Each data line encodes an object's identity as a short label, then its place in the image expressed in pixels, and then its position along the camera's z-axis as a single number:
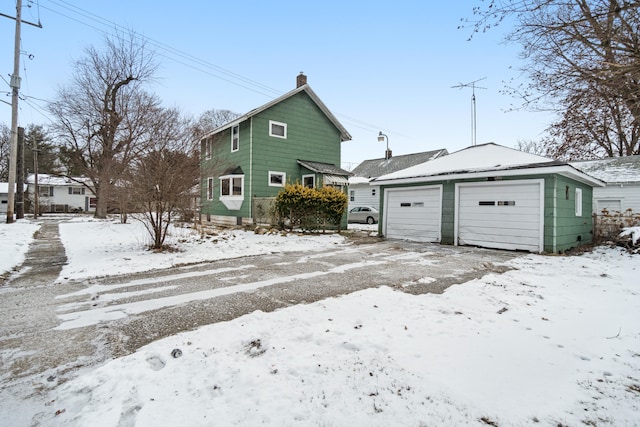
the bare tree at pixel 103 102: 20.83
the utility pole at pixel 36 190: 23.35
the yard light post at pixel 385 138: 28.69
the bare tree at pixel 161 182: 7.84
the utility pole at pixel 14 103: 15.03
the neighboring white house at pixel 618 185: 14.78
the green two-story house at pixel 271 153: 15.75
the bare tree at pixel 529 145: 31.00
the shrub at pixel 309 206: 12.72
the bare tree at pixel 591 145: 19.39
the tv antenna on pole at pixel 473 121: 15.07
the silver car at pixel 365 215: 21.53
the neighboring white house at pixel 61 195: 34.31
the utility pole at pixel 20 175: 17.58
